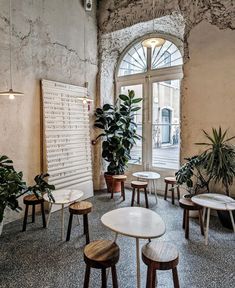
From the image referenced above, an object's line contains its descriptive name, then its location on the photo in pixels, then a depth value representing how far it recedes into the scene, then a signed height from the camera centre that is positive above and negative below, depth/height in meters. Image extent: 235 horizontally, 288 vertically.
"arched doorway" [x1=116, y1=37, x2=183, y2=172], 4.47 +0.72
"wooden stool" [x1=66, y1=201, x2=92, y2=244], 2.70 -0.93
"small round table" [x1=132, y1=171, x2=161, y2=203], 3.96 -0.76
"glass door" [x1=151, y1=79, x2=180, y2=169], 4.47 +0.17
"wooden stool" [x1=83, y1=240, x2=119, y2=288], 1.68 -0.93
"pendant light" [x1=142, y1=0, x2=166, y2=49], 3.08 +1.25
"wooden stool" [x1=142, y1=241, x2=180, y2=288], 1.63 -0.92
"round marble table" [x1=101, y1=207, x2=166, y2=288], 1.75 -0.76
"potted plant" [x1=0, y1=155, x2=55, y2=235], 2.18 -0.55
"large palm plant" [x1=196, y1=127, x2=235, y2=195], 3.00 -0.38
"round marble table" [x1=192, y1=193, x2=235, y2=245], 2.61 -0.84
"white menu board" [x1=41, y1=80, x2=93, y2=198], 3.69 -0.06
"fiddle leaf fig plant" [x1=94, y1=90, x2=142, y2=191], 4.52 -0.01
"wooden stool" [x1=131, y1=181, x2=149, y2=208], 3.82 -0.89
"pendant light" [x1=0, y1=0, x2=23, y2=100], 3.18 +1.32
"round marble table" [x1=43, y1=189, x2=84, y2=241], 2.77 -0.82
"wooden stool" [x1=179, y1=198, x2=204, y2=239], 2.86 -0.96
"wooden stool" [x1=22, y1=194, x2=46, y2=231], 3.01 -0.91
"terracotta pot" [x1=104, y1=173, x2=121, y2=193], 4.50 -1.03
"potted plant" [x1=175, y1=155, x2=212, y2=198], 3.22 -0.65
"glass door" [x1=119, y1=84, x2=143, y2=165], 4.89 +0.16
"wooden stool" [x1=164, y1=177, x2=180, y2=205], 4.00 -0.87
